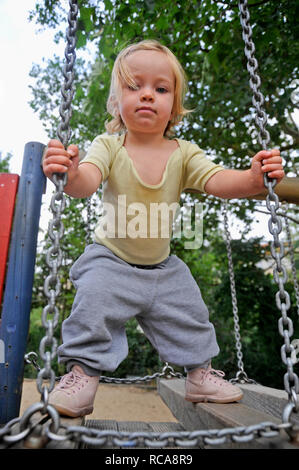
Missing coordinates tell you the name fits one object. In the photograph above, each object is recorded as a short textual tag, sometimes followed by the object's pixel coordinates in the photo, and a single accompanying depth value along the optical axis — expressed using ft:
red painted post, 4.23
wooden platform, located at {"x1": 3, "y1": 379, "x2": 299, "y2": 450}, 2.43
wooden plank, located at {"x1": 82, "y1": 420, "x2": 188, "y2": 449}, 4.46
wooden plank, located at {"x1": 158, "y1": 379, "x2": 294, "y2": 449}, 2.55
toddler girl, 4.17
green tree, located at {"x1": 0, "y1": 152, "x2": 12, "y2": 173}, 47.83
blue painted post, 3.75
